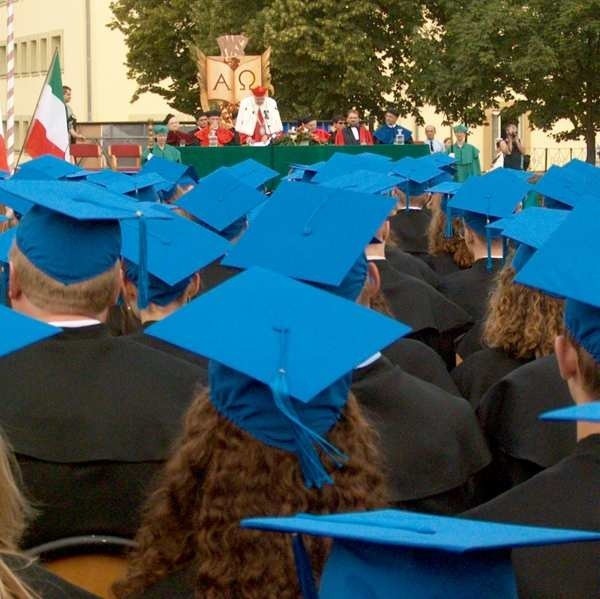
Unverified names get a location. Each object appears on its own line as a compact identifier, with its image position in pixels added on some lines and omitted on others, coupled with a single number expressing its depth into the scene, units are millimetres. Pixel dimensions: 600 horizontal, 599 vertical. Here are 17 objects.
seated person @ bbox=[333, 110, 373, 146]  26234
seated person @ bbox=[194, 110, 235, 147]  26031
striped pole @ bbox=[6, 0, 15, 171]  14977
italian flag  13086
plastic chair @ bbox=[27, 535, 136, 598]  3553
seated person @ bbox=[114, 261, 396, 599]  2836
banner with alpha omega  33062
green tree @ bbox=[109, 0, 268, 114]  46312
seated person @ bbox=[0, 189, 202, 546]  3688
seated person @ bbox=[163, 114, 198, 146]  25359
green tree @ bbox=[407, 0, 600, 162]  30906
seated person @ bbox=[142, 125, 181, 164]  21562
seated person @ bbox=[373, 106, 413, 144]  27125
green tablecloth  23594
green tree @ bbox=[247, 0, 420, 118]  38500
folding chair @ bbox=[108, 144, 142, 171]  29281
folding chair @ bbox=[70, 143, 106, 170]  26688
